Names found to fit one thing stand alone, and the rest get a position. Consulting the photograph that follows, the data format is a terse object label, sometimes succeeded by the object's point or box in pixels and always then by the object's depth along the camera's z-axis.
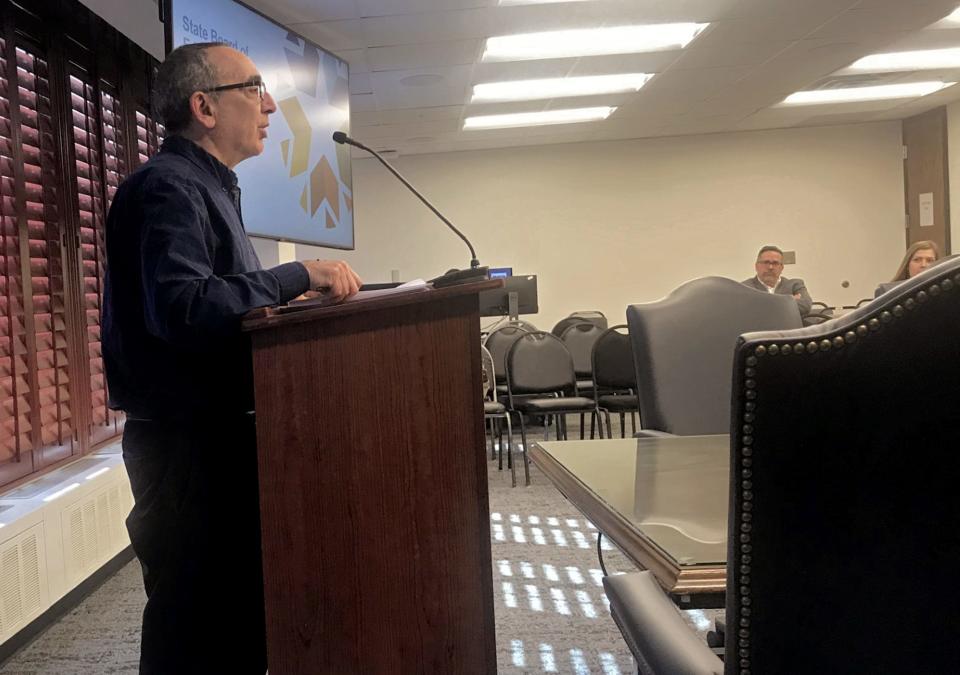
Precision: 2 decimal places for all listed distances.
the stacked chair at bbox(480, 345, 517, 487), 4.50
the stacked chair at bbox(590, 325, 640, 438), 4.99
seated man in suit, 6.09
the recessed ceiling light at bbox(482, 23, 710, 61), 4.86
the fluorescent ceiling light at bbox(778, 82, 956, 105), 6.77
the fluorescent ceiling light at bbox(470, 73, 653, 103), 5.87
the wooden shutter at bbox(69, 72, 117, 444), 3.23
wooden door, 7.70
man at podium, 1.19
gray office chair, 2.06
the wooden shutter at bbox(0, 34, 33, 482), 2.63
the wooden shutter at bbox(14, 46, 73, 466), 2.82
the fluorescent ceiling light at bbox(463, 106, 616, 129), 6.93
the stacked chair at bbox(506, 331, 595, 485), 4.84
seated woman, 4.89
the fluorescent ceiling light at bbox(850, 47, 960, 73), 5.75
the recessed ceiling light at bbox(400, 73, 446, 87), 5.42
